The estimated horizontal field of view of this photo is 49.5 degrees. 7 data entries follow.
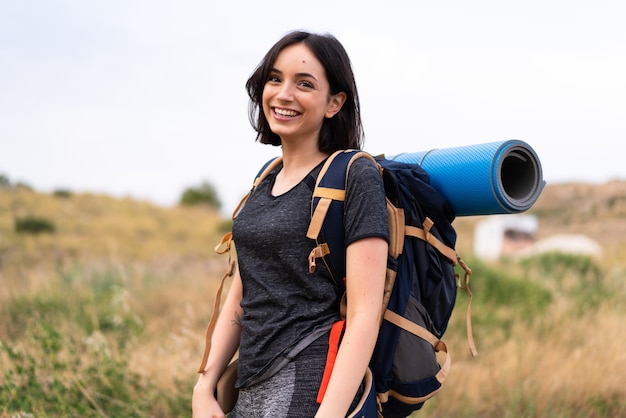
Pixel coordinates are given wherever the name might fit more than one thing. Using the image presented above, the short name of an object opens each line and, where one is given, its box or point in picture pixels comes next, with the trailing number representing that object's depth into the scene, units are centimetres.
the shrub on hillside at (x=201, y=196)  4294
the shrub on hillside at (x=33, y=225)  2756
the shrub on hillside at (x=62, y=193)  3733
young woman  195
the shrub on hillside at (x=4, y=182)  3622
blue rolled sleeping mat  203
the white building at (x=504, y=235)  3094
